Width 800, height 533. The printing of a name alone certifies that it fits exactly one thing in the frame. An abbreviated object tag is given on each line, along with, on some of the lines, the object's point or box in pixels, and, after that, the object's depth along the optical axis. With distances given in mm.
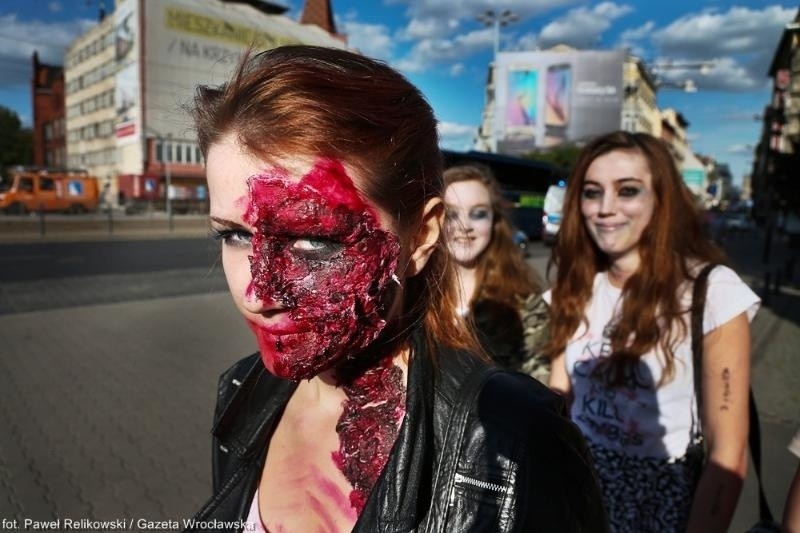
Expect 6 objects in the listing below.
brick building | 71812
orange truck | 29922
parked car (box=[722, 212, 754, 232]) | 37938
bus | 24109
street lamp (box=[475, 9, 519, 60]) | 40844
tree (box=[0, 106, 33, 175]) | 70125
